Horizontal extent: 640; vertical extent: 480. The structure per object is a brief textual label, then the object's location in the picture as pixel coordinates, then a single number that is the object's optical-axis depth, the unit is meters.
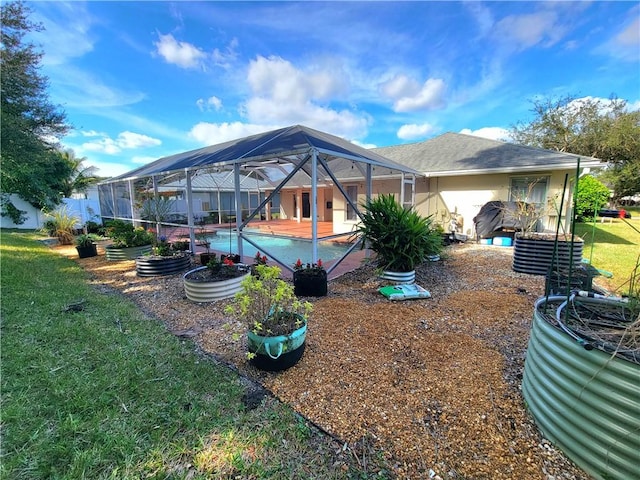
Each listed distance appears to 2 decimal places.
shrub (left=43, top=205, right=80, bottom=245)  10.34
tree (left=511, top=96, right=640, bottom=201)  20.50
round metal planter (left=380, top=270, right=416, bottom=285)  5.14
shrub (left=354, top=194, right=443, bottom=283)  5.24
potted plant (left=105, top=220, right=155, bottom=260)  7.67
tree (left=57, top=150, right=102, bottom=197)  20.88
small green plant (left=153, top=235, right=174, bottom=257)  6.36
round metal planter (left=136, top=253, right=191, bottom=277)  6.08
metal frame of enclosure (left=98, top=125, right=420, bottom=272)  5.34
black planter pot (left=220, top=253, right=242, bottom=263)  6.23
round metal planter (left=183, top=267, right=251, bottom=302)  4.43
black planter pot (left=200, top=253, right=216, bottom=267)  6.08
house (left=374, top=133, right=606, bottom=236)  9.05
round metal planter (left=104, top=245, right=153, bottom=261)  7.64
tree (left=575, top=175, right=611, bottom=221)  15.73
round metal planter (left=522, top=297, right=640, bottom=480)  1.39
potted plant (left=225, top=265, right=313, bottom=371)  2.49
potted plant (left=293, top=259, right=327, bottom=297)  4.65
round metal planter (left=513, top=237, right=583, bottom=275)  5.61
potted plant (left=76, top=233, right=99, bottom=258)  8.07
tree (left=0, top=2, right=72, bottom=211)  7.19
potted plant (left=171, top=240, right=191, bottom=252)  7.78
